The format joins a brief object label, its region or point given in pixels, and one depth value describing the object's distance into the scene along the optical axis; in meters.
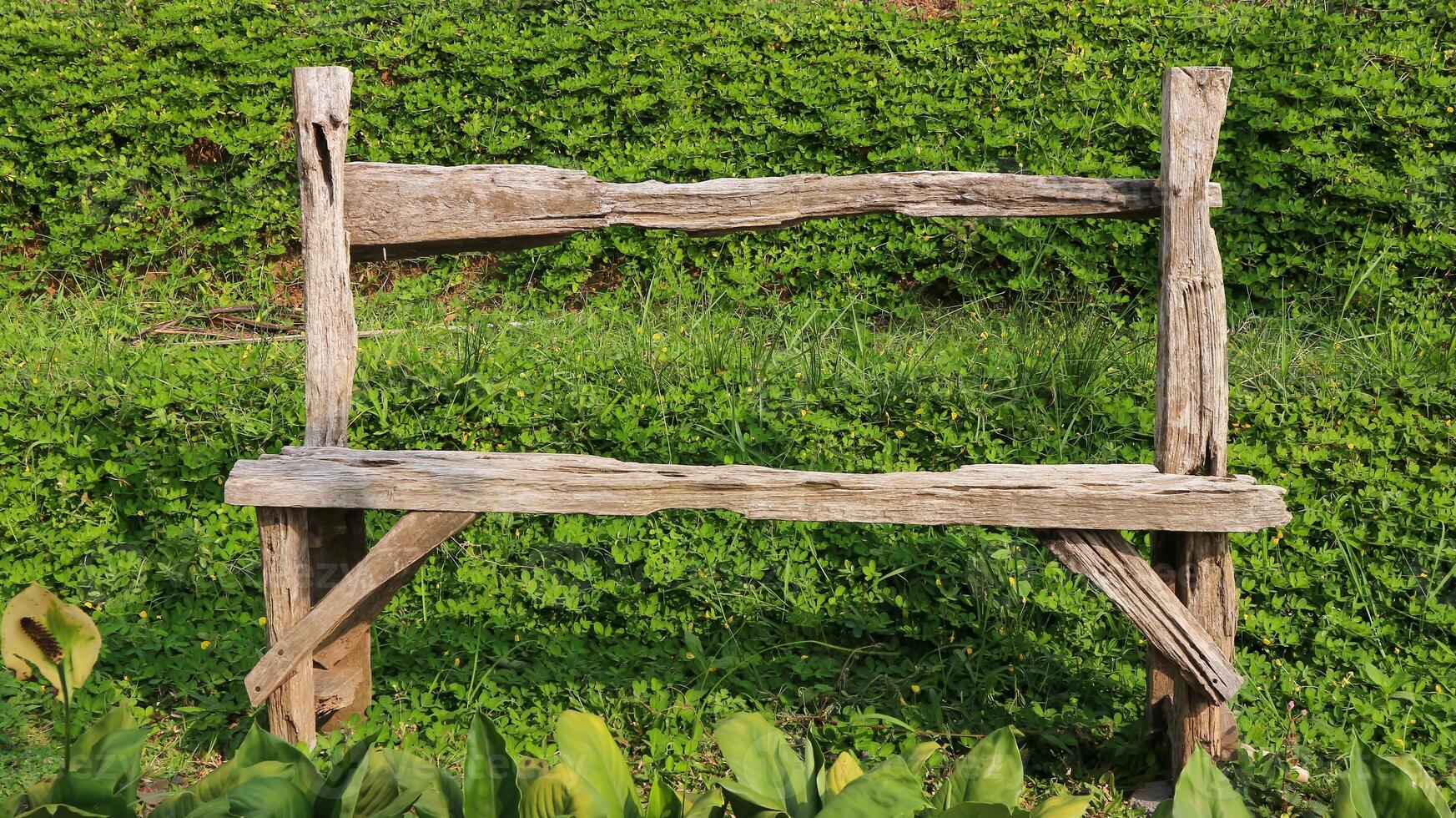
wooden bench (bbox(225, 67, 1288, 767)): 2.39
